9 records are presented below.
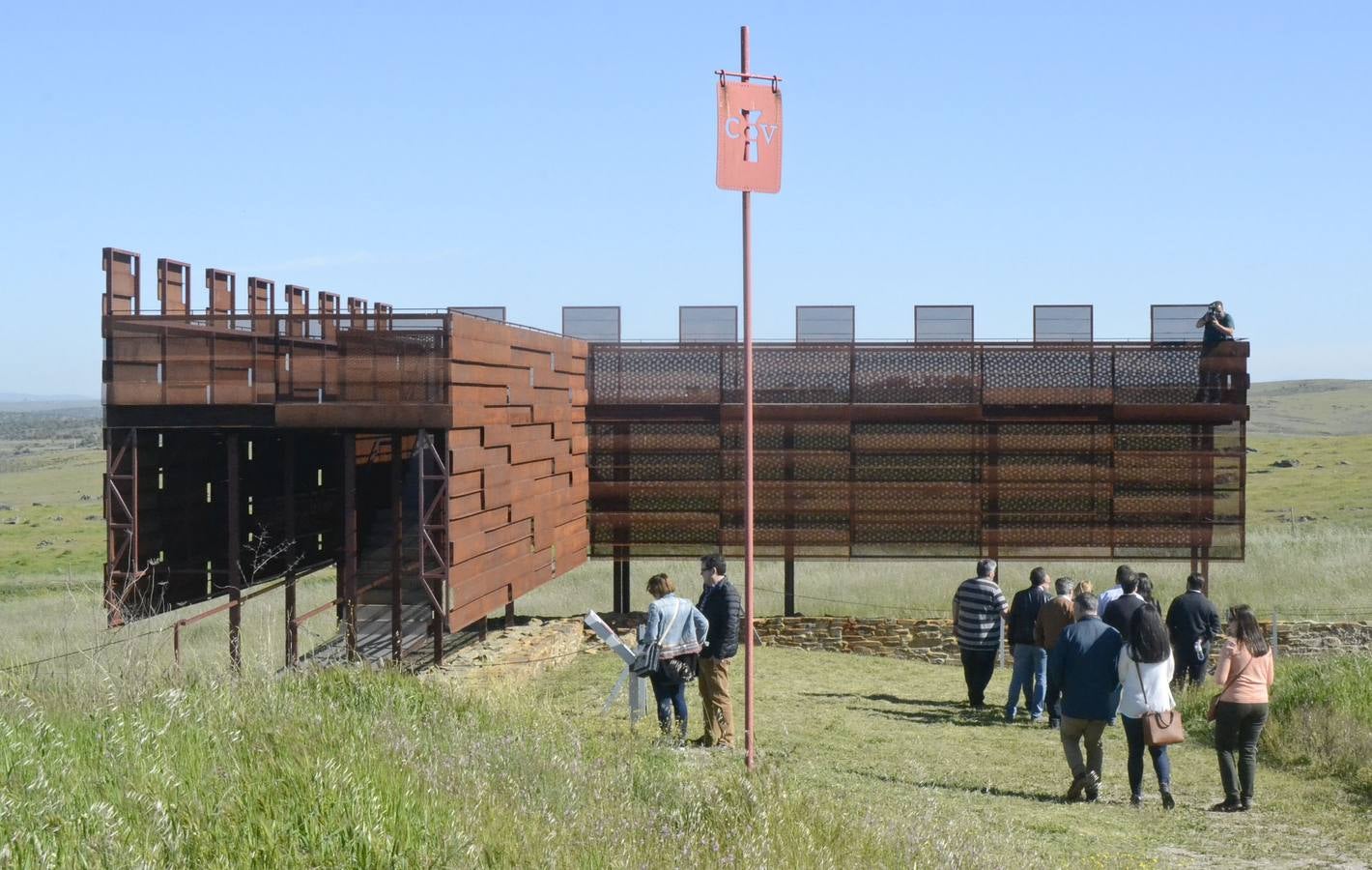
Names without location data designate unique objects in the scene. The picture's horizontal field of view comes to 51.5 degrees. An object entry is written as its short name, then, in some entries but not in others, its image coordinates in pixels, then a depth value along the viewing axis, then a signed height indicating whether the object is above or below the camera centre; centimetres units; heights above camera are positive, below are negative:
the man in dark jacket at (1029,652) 1524 -256
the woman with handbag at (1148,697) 1109 -223
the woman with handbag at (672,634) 1252 -195
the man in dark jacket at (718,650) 1273 -211
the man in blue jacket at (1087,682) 1127 -215
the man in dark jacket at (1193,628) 1550 -237
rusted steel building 2289 -63
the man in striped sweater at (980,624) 1573 -236
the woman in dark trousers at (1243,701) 1108 -226
